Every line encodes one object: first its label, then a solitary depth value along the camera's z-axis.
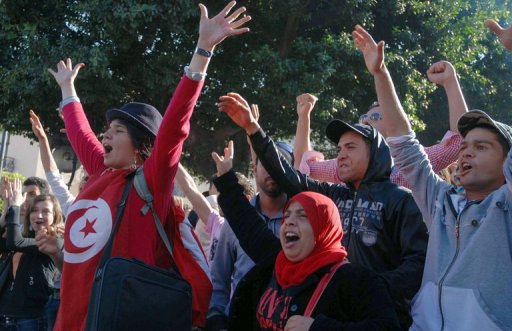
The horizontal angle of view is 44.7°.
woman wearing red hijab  2.41
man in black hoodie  2.82
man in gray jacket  2.33
